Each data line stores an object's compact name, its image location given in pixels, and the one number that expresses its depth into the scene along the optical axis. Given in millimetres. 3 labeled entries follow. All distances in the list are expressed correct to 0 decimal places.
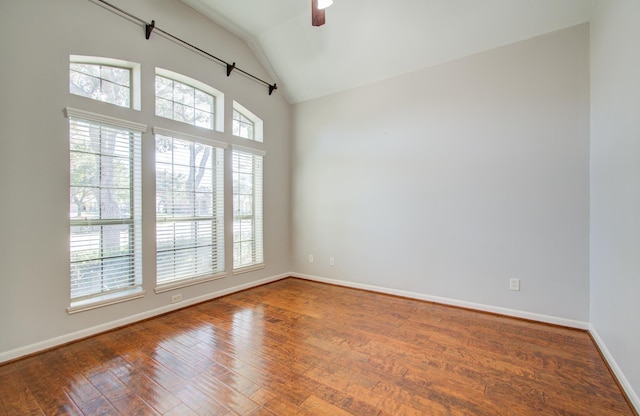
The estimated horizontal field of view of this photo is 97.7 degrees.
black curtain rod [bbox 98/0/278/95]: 2791
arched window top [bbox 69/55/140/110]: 2648
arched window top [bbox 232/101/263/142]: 4145
